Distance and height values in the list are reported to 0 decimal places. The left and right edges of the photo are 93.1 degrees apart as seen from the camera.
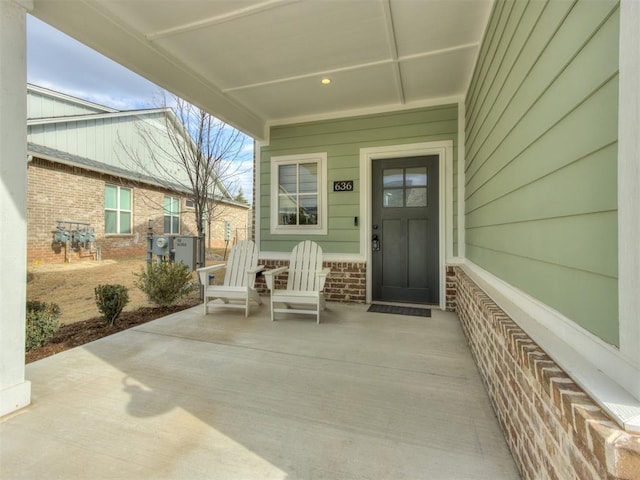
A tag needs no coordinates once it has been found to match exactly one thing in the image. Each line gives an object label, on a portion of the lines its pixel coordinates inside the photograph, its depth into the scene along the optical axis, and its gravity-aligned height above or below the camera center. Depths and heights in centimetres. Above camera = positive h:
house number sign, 455 +83
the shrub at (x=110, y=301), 336 -67
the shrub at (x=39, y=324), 262 -75
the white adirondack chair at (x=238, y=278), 382 -51
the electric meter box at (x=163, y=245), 500 -7
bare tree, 539 +173
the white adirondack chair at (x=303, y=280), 363 -51
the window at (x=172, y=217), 1070 +86
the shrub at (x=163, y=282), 412 -57
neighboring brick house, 740 +158
